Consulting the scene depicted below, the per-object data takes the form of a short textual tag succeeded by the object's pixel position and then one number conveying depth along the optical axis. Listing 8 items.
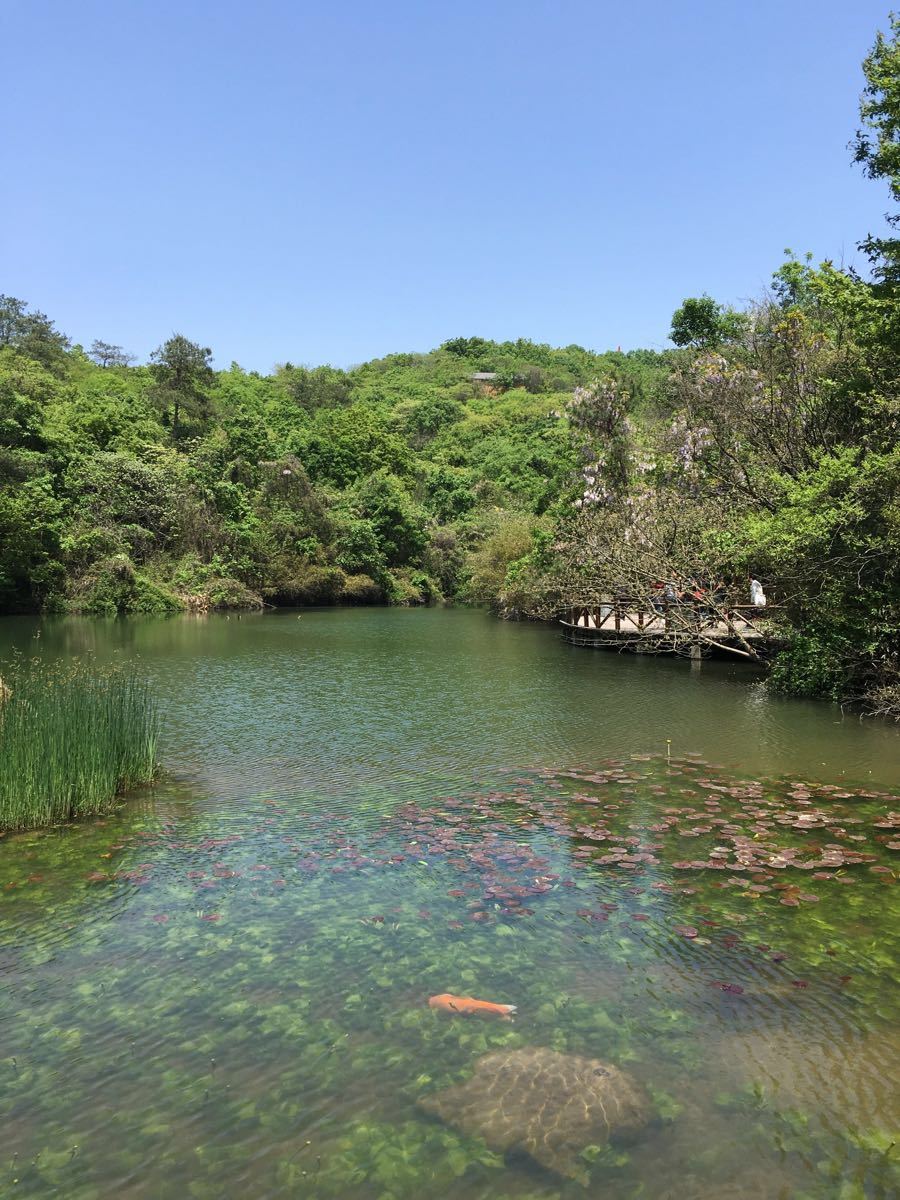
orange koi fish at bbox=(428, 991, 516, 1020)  4.43
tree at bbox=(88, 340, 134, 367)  70.75
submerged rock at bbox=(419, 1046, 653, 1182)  3.38
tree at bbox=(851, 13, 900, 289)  11.16
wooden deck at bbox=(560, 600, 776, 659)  19.45
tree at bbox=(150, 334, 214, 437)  51.88
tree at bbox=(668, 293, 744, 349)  33.72
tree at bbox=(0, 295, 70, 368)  59.06
